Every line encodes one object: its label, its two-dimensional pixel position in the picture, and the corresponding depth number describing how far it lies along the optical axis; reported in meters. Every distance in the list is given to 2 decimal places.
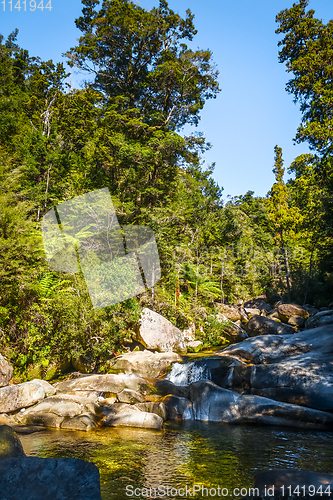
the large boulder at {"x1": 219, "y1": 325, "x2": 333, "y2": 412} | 7.20
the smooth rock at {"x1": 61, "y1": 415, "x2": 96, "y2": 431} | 6.30
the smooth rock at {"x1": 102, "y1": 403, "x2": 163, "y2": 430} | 6.58
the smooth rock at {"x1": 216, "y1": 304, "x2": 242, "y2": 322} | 19.33
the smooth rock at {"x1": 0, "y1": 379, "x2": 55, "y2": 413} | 7.18
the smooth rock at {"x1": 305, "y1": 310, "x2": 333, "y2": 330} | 12.41
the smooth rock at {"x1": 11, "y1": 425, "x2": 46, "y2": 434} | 6.05
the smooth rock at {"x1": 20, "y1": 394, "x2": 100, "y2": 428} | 6.59
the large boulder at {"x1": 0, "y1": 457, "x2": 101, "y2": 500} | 2.71
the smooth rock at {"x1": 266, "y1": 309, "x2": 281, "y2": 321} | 19.40
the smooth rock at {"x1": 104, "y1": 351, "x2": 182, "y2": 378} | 10.01
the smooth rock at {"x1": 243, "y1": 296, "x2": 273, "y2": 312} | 23.84
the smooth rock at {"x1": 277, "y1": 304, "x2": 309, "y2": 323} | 17.48
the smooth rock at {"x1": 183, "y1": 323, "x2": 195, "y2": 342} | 15.14
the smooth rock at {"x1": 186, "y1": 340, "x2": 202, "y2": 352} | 14.00
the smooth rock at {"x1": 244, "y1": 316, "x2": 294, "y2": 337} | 14.32
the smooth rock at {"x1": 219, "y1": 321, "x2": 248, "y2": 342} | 15.84
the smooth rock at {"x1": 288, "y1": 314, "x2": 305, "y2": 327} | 16.52
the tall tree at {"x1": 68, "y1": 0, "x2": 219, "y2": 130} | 17.34
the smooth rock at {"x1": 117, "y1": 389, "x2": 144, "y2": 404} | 7.75
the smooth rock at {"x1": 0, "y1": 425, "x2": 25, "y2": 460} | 3.03
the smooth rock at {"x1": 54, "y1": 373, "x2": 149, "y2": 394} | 8.25
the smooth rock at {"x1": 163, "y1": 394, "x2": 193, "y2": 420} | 7.39
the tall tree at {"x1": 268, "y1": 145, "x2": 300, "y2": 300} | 24.80
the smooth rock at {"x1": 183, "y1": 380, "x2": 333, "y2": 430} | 6.57
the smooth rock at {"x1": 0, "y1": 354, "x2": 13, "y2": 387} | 8.31
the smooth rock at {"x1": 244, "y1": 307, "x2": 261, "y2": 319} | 21.80
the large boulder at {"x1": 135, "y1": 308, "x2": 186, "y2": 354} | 12.11
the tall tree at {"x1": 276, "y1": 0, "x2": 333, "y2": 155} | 17.61
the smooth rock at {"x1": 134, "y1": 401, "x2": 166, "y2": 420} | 7.21
